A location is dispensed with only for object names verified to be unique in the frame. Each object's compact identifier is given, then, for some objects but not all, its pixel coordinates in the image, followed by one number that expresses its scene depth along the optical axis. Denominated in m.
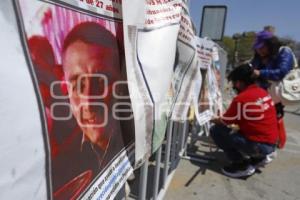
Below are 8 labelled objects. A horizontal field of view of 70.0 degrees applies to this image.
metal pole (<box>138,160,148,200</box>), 1.33
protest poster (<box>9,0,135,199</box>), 0.54
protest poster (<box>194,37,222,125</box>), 2.16
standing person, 2.54
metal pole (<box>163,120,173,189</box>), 1.83
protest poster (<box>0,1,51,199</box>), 0.45
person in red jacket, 2.36
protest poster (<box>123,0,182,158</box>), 0.85
